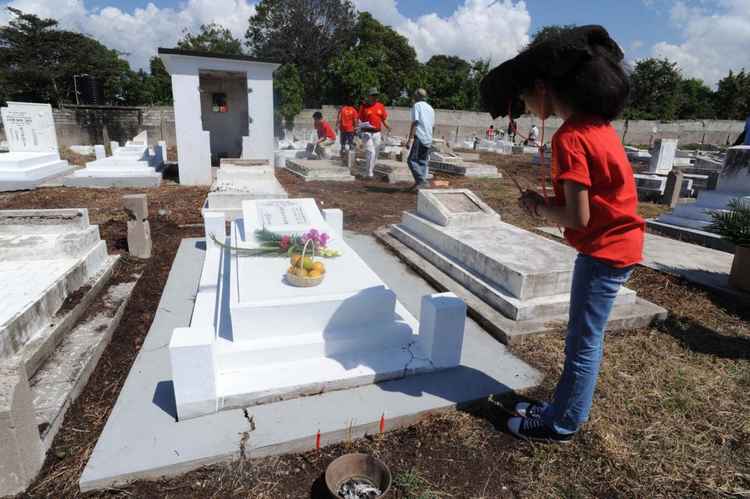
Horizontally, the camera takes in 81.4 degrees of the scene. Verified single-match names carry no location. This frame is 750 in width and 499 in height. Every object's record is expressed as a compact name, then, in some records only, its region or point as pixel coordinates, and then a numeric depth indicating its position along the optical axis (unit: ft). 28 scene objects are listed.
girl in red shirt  5.63
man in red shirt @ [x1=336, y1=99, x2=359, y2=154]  41.72
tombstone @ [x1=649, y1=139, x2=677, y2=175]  42.42
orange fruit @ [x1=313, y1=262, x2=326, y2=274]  10.11
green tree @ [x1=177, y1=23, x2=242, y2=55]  135.23
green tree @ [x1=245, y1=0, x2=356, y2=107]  124.57
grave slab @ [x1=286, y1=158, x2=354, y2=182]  35.19
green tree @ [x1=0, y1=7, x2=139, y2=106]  91.98
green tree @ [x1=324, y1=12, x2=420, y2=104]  97.71
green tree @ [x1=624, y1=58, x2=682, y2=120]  135.64
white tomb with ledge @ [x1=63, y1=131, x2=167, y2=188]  31.71
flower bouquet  11.64
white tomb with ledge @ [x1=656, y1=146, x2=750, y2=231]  19.58
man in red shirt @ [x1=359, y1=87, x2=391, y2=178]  35.81
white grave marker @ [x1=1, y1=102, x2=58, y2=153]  36.50
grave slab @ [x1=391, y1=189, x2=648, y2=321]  11.70
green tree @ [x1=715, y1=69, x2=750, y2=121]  133.39
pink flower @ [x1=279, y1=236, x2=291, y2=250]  11.76
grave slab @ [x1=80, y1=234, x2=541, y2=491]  6.66
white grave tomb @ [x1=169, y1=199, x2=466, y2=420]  7.53
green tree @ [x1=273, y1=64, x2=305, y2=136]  72.28
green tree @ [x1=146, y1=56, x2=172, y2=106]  118.62
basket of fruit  9.83
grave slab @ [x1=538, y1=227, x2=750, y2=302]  14.25
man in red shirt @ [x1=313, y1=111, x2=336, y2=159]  44.78
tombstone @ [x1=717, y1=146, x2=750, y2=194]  19.47
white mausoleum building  30.66
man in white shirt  28.01
